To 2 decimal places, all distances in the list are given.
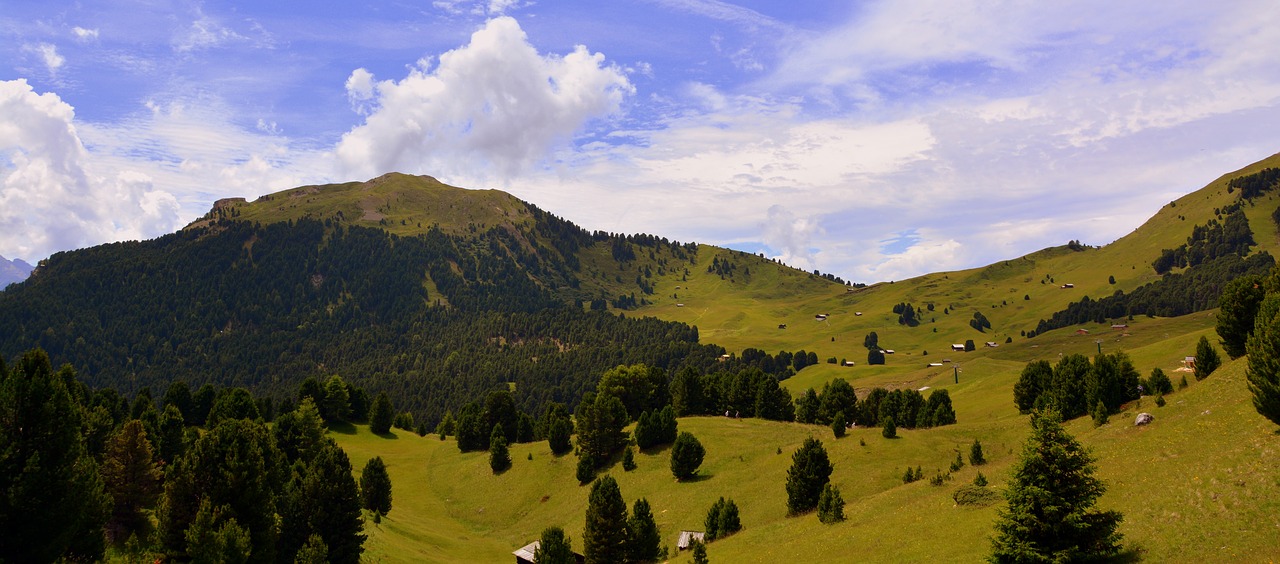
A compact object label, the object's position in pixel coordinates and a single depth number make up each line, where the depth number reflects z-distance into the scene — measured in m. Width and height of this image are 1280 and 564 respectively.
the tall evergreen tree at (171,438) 81.00
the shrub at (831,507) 57.00
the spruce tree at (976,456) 68.94
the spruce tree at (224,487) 43.91
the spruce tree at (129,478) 51.00
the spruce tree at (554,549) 56.19
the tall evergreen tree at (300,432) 93.13
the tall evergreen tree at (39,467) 34.44
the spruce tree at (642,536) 61.88
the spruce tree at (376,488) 80.75
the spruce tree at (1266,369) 39.28
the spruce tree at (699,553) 48.41
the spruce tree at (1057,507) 32.25
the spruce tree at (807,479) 65.44
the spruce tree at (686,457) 85.31
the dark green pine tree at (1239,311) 65.56
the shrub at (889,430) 81.75
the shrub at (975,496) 49.44
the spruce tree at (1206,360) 71.81
